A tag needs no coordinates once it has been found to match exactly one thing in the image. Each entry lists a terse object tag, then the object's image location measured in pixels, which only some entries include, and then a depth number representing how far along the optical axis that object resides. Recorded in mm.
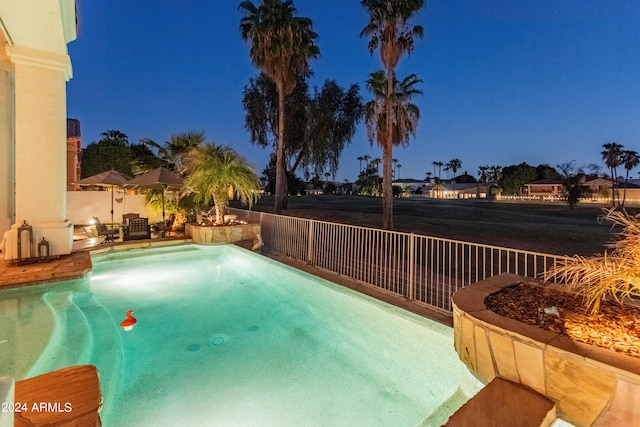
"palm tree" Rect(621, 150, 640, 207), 41875
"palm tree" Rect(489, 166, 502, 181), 77062
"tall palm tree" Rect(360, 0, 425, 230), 12633
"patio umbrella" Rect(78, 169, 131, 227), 9992
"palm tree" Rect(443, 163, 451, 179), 91062
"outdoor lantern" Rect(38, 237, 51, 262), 6094
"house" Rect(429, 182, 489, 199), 70750
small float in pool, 4770
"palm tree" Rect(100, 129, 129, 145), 34969
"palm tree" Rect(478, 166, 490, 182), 79938
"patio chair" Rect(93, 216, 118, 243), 9172
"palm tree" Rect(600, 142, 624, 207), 41344
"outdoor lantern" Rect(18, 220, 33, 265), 5852
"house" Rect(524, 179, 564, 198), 49969
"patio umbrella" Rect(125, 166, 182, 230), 9266
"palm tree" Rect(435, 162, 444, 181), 94988
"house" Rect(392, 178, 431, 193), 88650
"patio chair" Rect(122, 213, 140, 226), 9594
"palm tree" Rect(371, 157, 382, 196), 64725
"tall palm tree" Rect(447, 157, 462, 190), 88625
